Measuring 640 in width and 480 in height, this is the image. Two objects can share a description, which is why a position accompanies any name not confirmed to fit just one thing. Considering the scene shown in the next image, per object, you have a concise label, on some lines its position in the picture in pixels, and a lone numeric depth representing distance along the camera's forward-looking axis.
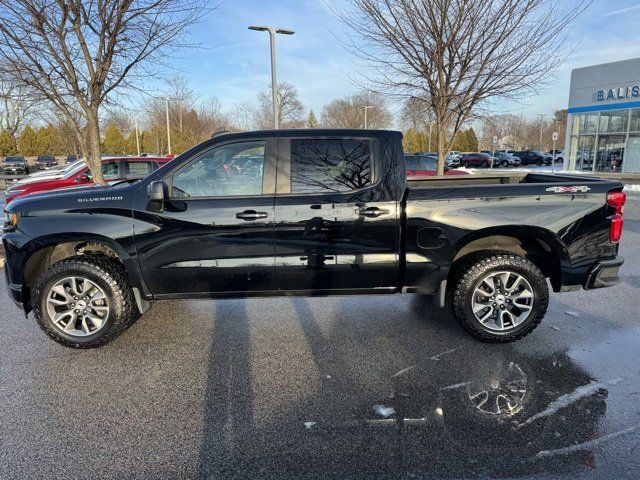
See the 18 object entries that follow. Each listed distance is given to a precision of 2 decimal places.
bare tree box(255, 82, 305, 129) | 44.09
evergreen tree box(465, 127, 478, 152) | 78.62
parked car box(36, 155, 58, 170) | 44.12
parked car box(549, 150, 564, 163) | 52.68
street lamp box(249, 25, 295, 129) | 16.19
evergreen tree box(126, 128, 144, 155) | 57.16
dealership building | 26.61
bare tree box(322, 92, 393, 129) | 57.56
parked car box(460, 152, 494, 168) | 45.25
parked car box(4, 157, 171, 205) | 10.90
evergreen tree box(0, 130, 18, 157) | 51.06
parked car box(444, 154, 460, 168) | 44.35
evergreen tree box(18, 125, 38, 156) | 52.69
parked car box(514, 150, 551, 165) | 49.47
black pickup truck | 3.99
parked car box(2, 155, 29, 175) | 36.94
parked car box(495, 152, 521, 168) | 47.28
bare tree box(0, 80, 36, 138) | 47.90
